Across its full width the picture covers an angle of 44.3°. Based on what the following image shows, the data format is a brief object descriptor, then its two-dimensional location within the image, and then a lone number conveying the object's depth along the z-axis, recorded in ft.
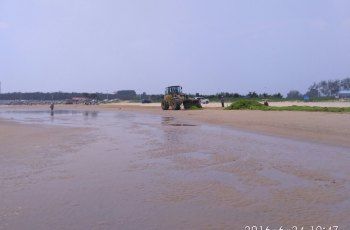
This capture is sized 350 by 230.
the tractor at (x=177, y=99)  138.72
